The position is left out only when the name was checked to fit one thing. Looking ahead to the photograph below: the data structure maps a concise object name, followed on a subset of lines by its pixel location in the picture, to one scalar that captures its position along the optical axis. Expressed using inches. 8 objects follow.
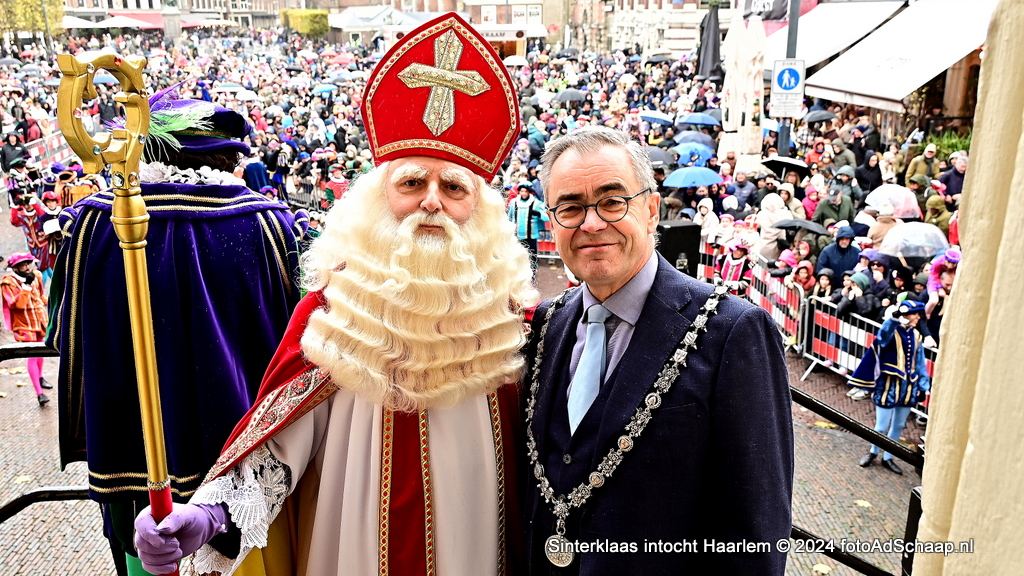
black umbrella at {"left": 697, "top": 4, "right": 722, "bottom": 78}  978.1
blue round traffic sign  454.9
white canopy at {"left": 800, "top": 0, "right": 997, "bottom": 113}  639.1
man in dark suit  78.8
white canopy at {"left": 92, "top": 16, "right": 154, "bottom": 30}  2044.8
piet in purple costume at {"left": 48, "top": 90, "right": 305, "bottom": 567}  121.0
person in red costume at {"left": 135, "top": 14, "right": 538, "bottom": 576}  97.3
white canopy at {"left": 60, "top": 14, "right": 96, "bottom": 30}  1833.8
